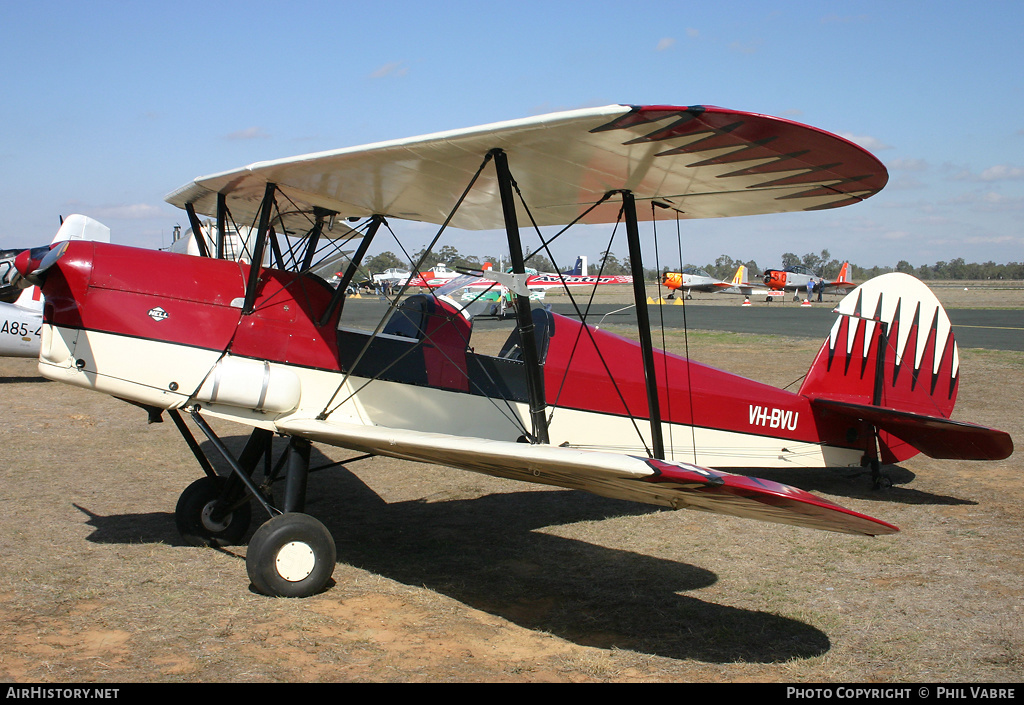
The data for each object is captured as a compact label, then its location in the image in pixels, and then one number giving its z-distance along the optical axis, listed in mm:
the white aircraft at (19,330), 11664
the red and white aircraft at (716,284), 50094
